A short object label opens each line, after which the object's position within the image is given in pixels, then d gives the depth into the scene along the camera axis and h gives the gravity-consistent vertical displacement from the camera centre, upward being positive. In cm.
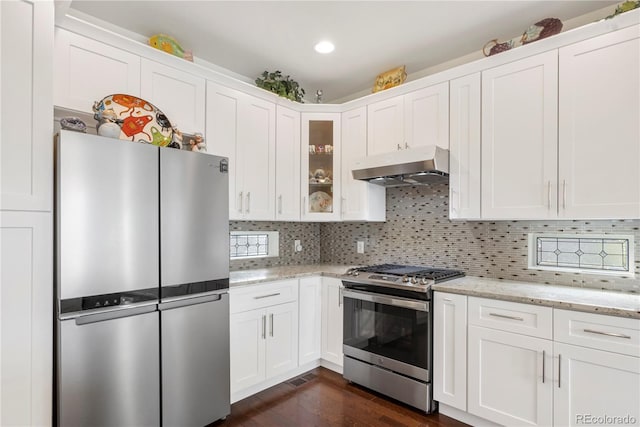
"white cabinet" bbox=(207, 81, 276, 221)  259 +54
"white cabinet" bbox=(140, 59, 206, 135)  223 +81
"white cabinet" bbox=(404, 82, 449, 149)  254 +75
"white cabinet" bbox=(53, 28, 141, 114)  187 +82
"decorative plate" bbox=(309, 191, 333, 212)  322 +10
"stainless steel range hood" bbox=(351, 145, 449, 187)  239 +35
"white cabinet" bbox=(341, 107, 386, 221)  305 +25
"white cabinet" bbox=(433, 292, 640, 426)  165 -83
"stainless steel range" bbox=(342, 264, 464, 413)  230 -86
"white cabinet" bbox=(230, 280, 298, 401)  238 -91
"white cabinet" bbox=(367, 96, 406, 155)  281 +75
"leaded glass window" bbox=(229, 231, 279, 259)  303 -30
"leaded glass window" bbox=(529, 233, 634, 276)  207 -25
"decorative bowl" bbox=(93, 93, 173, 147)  189 +54
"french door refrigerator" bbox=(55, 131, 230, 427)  156 -38
